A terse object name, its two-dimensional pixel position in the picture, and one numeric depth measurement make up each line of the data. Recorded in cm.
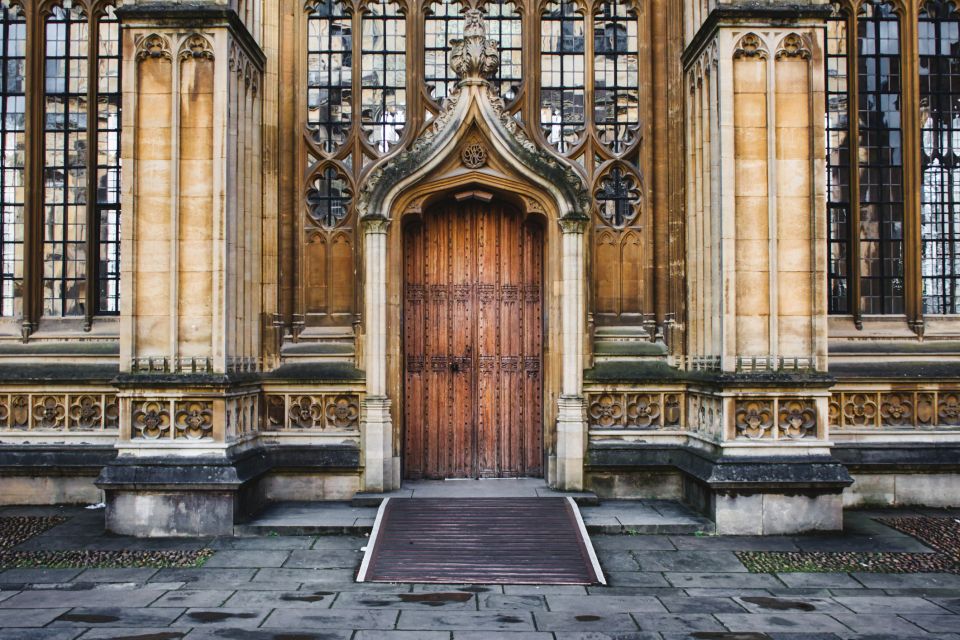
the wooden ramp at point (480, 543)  820
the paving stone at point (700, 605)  718
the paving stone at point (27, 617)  674
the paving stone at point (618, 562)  839
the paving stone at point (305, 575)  802
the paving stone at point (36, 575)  795
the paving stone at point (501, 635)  650
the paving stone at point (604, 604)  722
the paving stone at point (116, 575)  797
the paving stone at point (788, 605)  718
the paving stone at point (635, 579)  792
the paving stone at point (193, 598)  726
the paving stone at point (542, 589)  775
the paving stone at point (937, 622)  667
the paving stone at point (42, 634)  645
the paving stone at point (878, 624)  662
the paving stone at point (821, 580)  786
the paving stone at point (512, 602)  729
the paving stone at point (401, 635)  650
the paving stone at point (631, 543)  904
